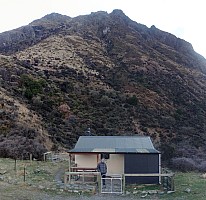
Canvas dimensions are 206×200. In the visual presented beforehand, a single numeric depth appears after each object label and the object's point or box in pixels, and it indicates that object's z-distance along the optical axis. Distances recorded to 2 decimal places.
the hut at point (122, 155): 20.17
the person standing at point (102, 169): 17.70
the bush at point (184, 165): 27.78
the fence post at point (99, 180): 16.62
